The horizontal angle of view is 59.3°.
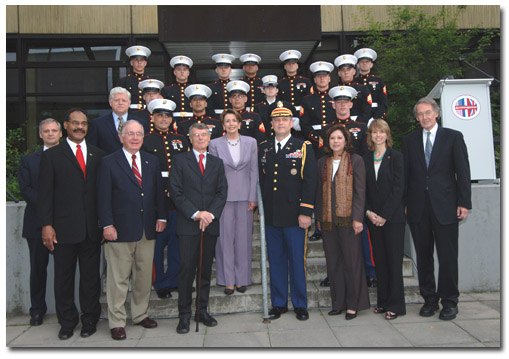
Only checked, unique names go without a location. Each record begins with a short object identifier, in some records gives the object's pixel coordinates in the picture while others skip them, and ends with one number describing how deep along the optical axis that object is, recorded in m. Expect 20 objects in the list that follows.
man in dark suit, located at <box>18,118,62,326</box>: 4.47
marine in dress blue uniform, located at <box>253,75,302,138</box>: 6.27
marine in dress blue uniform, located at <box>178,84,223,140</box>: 5.55
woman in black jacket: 4.25
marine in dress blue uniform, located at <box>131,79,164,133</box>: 5.67
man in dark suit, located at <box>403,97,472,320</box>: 4.25
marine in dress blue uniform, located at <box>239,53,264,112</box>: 6.61
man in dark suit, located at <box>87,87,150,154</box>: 4.86
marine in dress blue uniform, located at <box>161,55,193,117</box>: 6.34
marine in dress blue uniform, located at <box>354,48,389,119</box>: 6.38
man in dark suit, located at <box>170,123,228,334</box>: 4.14
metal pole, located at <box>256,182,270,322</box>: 4.32
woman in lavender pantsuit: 4.66
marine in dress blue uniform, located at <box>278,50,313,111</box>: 6.76
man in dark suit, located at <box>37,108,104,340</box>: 4.02
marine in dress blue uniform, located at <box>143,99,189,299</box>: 4.71
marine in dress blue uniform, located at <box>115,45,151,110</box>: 6.46
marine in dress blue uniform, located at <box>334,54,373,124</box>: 5.99
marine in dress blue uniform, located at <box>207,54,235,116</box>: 6.50
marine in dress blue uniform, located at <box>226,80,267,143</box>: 5.70
